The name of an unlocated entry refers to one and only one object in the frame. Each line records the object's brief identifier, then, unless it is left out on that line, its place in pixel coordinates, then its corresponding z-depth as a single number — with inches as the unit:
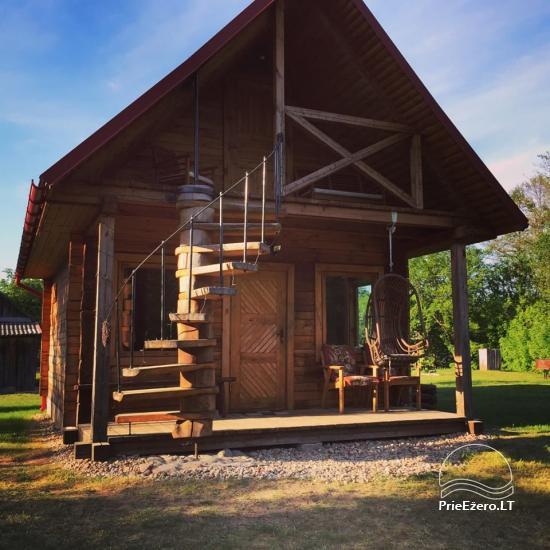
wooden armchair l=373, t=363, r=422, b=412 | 314.8
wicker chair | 303.1
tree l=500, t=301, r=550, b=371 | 855.7
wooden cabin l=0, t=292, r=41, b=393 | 809.2
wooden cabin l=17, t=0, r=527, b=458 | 243.3
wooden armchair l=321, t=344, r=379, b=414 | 311.8
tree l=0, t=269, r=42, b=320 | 1195.3
